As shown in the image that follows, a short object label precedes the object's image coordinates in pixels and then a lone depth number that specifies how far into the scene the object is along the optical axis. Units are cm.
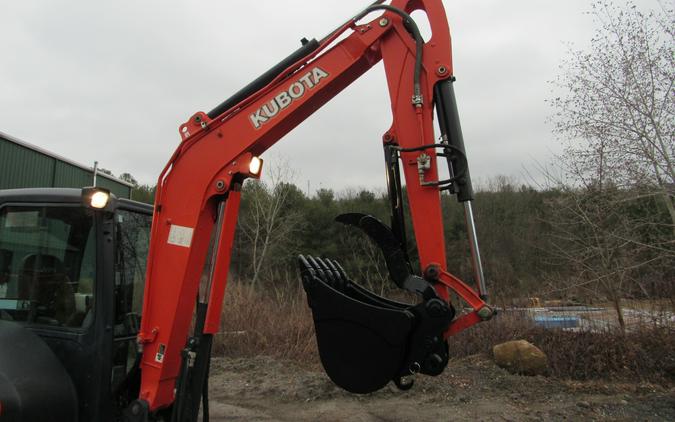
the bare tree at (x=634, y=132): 793
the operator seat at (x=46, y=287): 280
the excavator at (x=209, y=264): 262
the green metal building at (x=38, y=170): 1180
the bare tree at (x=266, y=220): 2886
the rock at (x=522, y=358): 675
